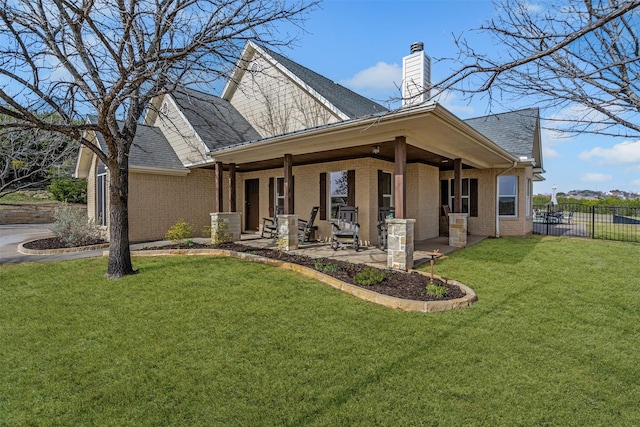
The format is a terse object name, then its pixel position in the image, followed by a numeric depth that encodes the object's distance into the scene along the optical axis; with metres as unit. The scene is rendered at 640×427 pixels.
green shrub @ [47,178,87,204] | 21.21
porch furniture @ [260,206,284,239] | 10.48
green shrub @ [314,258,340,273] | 5.98
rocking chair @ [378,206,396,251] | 8.31
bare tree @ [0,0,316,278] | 5.25
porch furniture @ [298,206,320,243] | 9.38
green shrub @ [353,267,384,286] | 5.18
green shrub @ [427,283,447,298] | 4.75
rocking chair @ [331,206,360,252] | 8.39
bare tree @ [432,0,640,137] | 4.07
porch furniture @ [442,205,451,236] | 10.51
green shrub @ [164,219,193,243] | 8.81
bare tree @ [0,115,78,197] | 9.37
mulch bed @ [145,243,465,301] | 4.82
